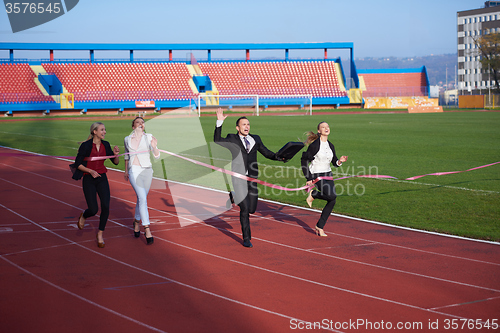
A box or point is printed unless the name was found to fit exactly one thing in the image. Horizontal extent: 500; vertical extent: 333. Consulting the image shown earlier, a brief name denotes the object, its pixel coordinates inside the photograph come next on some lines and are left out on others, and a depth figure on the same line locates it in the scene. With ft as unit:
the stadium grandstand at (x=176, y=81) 189.78
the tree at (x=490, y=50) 262.88
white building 424.46
